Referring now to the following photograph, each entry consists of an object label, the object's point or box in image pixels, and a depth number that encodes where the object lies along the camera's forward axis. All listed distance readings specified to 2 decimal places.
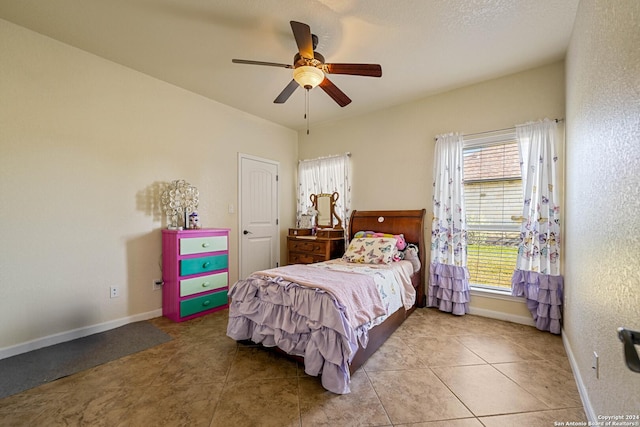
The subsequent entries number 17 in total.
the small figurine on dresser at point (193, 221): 3.18
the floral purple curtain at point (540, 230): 2.53
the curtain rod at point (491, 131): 2.58
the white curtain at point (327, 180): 4.04
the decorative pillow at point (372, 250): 2.97
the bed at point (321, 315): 1.72
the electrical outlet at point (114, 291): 2.69
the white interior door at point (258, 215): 3.94
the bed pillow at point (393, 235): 3.25
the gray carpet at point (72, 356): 1.83
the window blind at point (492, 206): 2.89
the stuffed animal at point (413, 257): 3.17
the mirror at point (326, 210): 4.15
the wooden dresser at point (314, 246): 3.71
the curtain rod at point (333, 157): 4.04
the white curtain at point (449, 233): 3.03
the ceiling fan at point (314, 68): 1.96
